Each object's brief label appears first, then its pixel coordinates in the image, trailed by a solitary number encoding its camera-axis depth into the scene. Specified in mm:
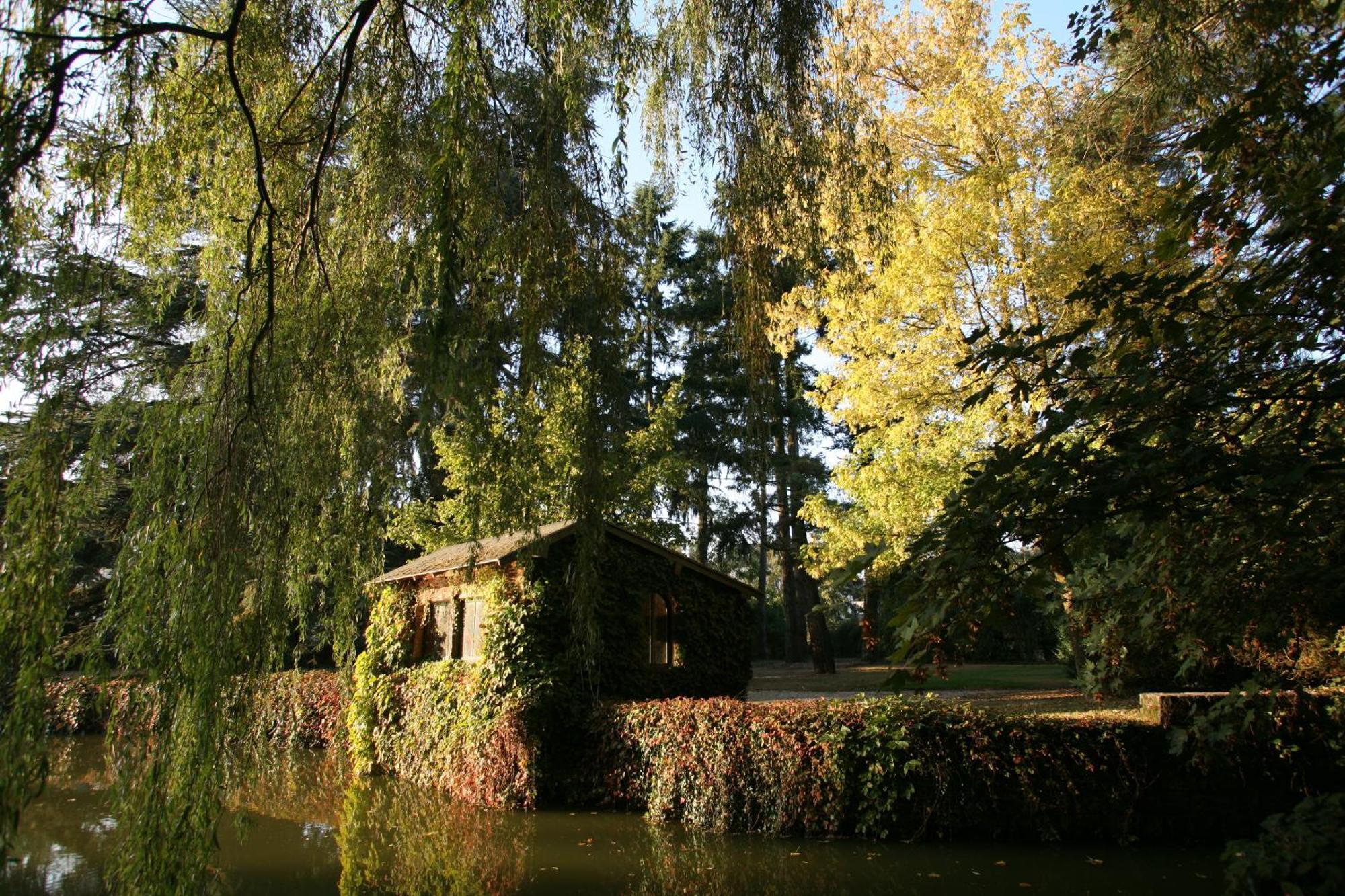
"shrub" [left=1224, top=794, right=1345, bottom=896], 3799
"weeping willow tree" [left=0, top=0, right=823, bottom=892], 3371
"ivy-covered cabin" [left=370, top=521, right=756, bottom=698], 12094
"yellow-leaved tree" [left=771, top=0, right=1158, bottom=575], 12586
